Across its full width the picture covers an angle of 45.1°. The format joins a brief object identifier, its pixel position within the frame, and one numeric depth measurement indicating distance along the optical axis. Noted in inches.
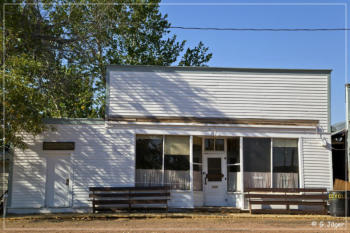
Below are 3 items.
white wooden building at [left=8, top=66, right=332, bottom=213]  616.1
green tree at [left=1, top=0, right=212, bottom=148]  576.1
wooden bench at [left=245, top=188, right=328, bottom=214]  597.0
